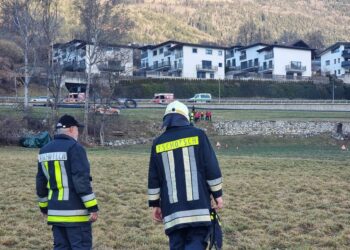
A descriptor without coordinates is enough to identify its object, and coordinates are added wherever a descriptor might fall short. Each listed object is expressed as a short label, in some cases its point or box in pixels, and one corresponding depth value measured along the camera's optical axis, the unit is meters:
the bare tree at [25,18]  41.41
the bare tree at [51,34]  37.72
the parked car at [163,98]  59.94
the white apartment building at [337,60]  105.25
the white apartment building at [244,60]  100.94
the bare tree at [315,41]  146.00
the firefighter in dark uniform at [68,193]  5.83
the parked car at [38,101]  53.47
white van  63.81
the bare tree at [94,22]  38.62
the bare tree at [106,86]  38.90
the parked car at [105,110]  39.63
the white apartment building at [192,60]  91.88
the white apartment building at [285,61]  97.00
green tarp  33.23
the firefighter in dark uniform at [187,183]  5.29
